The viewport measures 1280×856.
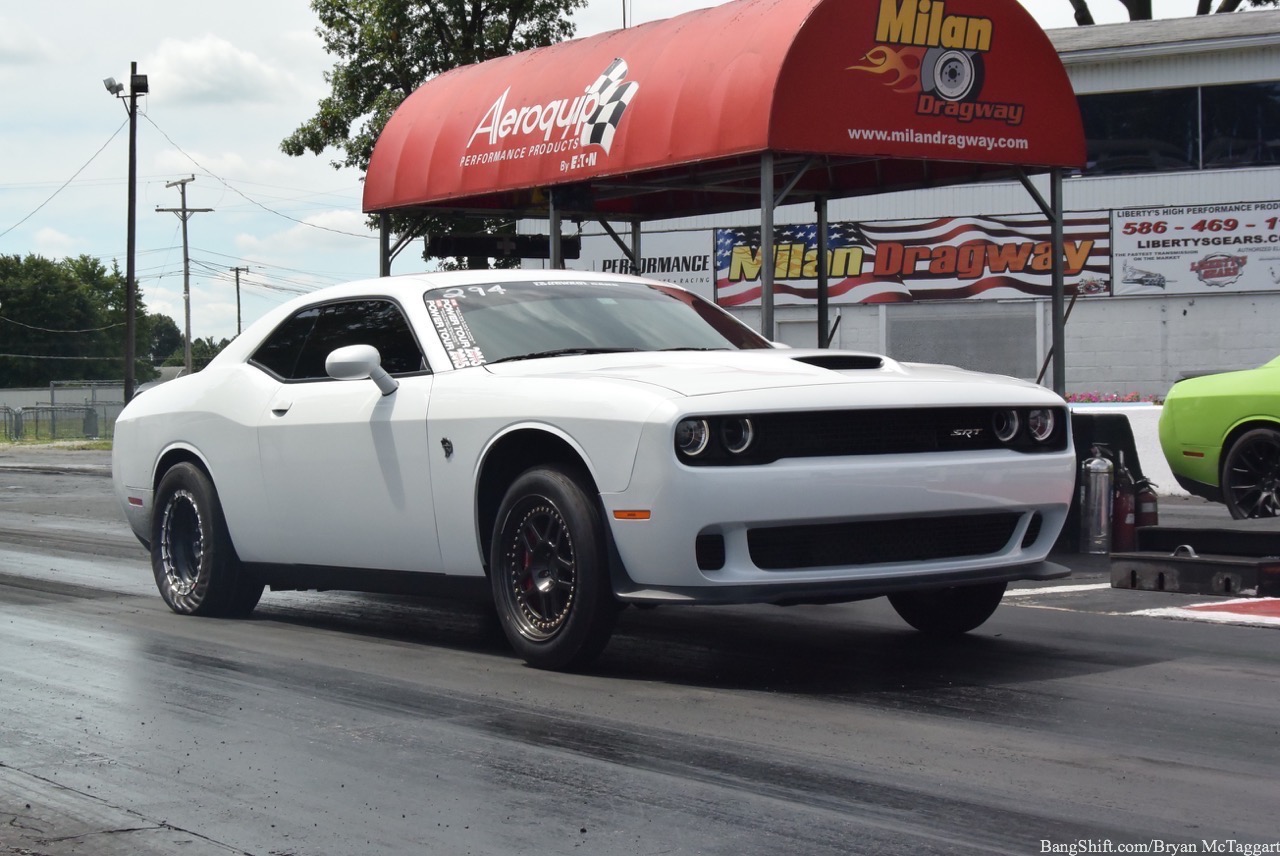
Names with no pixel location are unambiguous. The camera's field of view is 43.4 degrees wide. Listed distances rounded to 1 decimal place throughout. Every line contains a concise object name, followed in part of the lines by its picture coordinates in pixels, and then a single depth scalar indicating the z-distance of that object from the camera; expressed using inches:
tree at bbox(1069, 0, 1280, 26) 1961.1
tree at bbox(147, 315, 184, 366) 6998.0
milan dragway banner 1206.3
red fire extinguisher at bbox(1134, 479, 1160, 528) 431.2
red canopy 468.8
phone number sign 1148.5
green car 460.8
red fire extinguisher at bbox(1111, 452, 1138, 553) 428.5
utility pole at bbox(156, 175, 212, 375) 2896.2
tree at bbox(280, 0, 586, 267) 1200.8
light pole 1585.9
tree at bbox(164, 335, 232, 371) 5913.4
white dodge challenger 221.9
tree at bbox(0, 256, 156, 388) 4227.4
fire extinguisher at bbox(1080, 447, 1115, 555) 426.3
